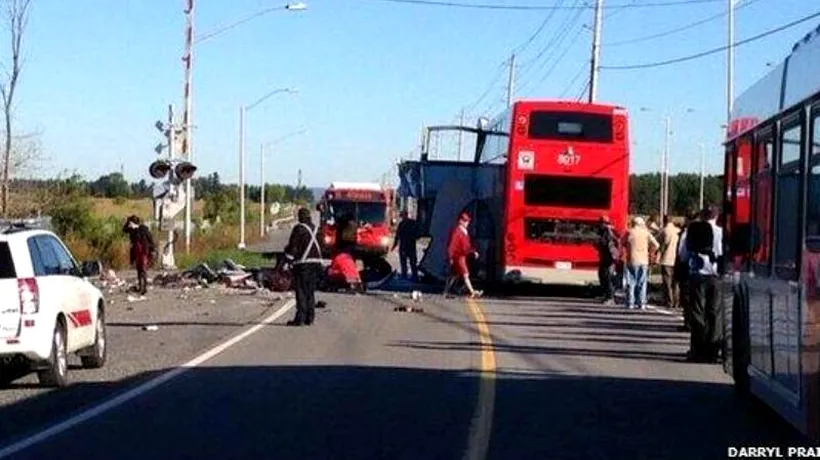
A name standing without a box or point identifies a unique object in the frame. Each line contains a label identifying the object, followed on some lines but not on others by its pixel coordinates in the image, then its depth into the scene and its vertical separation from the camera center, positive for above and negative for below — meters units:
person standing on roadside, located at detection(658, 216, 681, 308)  28.80 -0.87
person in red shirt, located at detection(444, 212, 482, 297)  33.91 -1.17
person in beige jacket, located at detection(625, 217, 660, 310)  29.41 -1.14
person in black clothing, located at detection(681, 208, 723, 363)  17.50 -1.15
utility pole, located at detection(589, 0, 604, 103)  51.54 +4.25
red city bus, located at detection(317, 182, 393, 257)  53.16 -0.44
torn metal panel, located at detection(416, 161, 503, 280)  36.59 -0.22
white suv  14.93 -1.10
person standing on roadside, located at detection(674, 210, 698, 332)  18.59 -0.98
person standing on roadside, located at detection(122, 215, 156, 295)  31.95 -1.08
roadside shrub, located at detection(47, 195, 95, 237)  46.12 -0.70
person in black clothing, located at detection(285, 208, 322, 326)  23.44 -0.99
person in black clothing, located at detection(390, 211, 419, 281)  40.66 -1.19
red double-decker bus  33.72 +0.26
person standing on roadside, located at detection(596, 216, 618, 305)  32.25 -1.16
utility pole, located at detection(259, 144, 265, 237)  94.86 -1.32
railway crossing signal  39.34 +0.31
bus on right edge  9.40 -0.32
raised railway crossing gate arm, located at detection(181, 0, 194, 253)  41.66 +2.69
